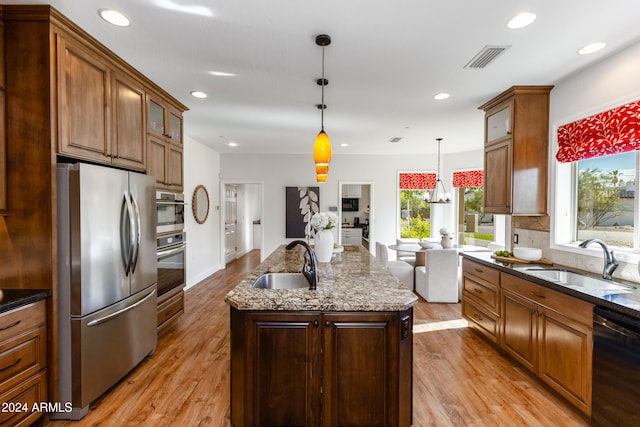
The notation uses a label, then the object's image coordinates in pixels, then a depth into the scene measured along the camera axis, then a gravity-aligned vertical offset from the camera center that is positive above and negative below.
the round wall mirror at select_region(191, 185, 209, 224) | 5.55 +0.06
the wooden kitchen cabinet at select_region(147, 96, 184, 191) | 3.08 +0.69
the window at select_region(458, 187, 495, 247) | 6.37 -0.25
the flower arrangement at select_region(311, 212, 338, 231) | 2.86 -0.12
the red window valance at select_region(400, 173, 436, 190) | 7.09 +0.62
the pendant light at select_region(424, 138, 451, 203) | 5.67 +0.21
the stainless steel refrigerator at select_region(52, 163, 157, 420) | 2.01 -0.51
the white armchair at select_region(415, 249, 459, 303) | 4.55 -1.00
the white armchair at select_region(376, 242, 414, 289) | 5.07 -1.04
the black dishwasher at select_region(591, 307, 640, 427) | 1.63 -0.91
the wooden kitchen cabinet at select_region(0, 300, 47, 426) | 1.70 -0.92
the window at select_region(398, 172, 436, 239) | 7.12 -0.07
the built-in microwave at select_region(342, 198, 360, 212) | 9.58 +0.09
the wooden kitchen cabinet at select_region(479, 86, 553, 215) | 3.13 +0.62
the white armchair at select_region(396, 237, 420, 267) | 5.71 -0.96
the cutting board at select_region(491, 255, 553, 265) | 3.00 -0.52
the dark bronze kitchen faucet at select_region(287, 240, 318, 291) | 1.98 -0.44
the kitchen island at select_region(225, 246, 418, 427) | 1.75 -0.91
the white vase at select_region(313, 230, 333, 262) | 2.95 -0.36
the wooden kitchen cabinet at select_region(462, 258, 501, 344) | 2.98 -0.95
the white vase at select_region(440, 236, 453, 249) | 4.83 -0.54
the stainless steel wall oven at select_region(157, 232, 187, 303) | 3.10 -0.61
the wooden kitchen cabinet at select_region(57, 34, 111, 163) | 2.00 +0.74
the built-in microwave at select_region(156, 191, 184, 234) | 3.08 -0.05
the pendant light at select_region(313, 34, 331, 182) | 2.43 +0.49
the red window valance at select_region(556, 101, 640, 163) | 2.27 +0.61
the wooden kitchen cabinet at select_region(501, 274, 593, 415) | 1.99 -0.95
